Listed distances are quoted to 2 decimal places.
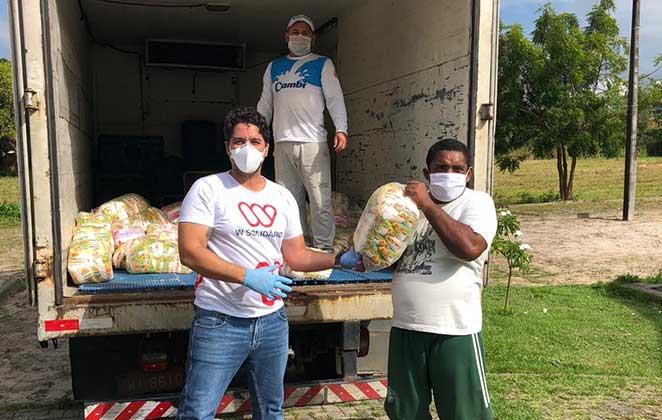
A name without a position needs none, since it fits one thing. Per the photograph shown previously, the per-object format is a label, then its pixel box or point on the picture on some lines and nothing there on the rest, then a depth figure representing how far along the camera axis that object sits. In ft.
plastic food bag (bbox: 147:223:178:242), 12.79
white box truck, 9.55
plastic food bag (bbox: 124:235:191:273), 11.76
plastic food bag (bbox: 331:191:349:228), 17.02
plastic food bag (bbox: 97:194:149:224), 14.15
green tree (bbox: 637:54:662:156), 62.85
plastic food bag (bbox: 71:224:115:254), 11.44
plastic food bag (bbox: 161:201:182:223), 16.51
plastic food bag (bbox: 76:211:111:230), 12.37
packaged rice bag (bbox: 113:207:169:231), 13.97
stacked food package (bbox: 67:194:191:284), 10.67
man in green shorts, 8.45
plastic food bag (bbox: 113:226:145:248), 12.59
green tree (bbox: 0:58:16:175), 90.58
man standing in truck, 14.53
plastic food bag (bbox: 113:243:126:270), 12.00
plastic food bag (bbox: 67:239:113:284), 10.50
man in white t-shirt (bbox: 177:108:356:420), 7.77
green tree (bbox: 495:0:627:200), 53.98
